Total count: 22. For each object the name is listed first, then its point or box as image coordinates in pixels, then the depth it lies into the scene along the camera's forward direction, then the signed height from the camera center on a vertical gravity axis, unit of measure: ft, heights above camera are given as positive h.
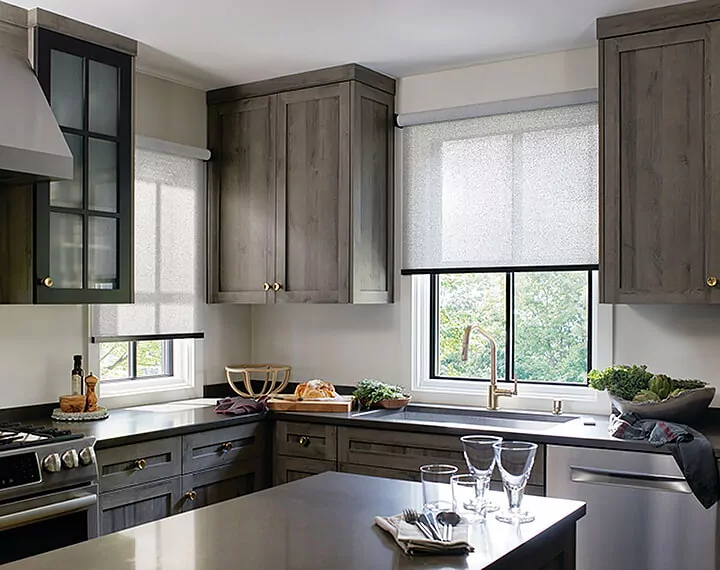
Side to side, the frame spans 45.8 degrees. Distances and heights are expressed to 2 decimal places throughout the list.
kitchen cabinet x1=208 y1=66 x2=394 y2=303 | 13.38 +1.74
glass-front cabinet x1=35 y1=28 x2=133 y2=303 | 11.03 +1.49
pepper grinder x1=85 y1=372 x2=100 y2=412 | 12.03 -1.40
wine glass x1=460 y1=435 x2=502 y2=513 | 6.08 -1.16
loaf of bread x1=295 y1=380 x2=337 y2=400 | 13.05 -1.47
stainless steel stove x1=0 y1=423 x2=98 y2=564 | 9.09 -2.17
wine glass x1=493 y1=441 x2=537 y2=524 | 6.01 -1.23
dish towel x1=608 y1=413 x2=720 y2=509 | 9.32 -1.76
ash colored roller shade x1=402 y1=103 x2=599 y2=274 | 12.57 +1.62
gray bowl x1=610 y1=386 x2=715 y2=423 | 10.36 -1.35
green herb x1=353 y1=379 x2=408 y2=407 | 13.12 -1.50
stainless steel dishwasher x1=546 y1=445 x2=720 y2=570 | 9.61 -2.48
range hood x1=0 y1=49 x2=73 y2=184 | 9.80 +1.93
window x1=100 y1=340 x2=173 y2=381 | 13.66 -1.06
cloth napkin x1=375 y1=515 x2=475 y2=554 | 5.50 -1.60
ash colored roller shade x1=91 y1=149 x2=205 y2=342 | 13.23 +0.66
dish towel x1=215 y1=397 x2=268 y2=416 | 12.59 -1.66
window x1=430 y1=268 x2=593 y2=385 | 13.00 -0.43
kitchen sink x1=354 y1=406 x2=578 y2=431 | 12.46 -1.84
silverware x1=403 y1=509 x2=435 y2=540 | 5.73 -1.58
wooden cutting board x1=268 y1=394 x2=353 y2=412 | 12.74 -1.64
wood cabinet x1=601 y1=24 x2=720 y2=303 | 10.59 +1.65
